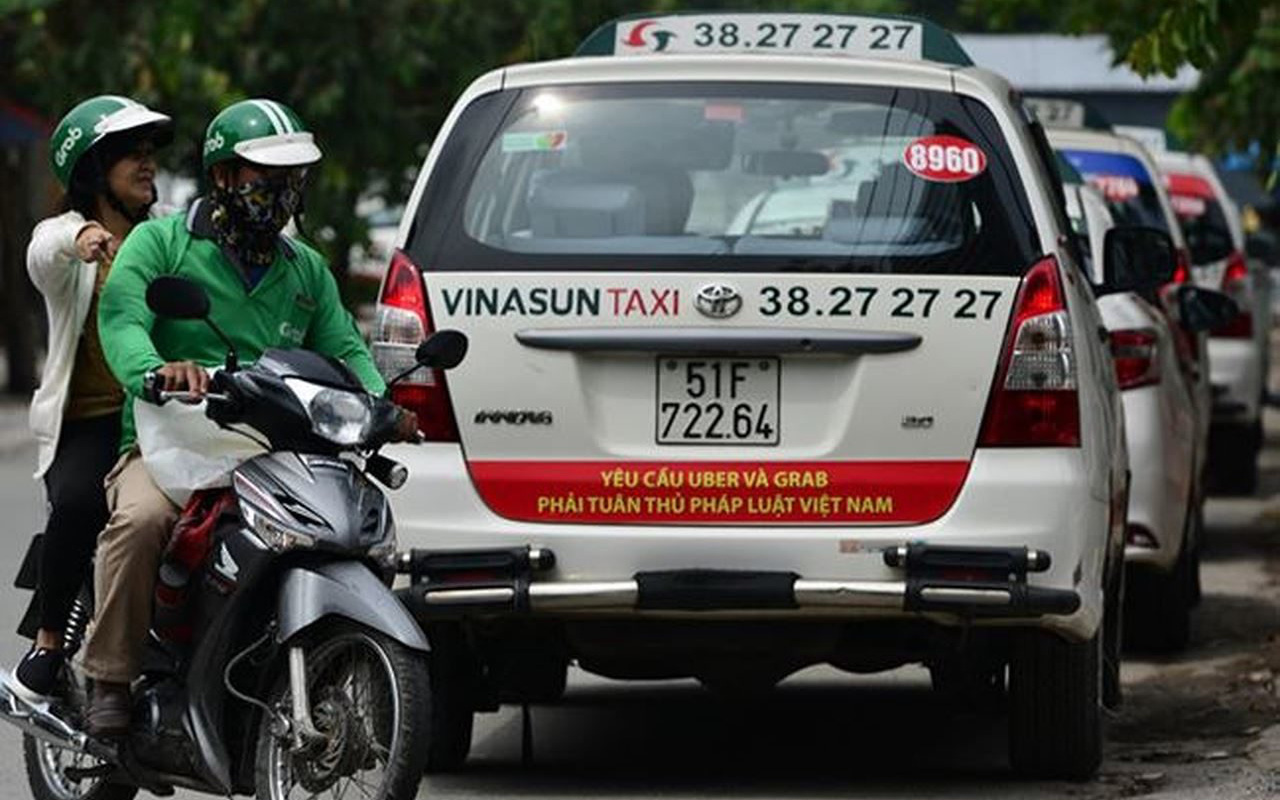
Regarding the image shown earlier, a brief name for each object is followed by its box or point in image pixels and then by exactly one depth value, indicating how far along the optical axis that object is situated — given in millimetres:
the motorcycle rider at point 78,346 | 15336
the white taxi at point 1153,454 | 23344
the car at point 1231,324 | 36906
